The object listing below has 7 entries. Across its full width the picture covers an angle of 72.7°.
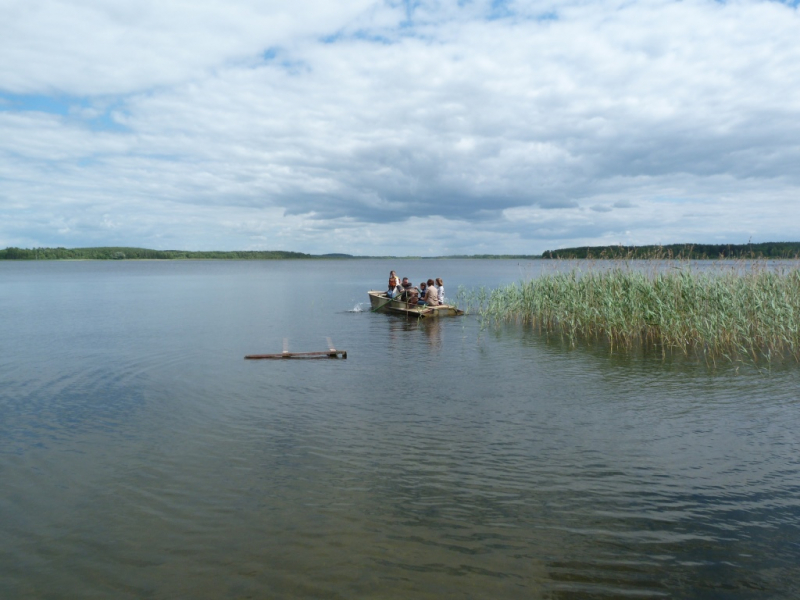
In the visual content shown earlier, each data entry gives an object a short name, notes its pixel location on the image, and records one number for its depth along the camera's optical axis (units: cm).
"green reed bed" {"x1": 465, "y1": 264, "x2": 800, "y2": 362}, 1650
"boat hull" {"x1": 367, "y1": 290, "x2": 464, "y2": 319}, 2672
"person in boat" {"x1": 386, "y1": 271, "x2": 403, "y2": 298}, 2927
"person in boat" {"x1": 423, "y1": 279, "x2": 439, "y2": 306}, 2713
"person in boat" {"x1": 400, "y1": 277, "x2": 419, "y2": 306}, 2766
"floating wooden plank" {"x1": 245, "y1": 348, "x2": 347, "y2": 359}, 1611
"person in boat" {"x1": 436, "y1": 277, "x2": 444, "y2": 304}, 2844
